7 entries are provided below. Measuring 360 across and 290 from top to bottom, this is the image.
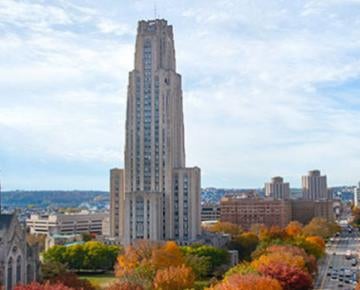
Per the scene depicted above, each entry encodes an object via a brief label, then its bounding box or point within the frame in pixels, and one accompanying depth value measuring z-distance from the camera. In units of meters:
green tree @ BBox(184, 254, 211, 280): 124.36
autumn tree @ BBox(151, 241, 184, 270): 114.18
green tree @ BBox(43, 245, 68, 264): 147.62
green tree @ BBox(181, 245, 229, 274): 141.75
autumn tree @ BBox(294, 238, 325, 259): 153.38
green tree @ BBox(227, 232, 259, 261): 170.88
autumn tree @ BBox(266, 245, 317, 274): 125.06
